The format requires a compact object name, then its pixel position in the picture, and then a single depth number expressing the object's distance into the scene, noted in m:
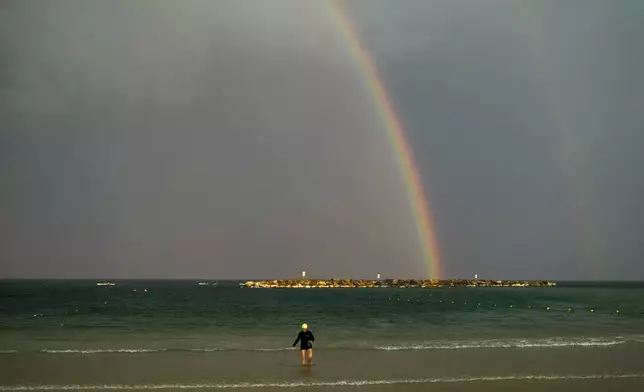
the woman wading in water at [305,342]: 22.84
